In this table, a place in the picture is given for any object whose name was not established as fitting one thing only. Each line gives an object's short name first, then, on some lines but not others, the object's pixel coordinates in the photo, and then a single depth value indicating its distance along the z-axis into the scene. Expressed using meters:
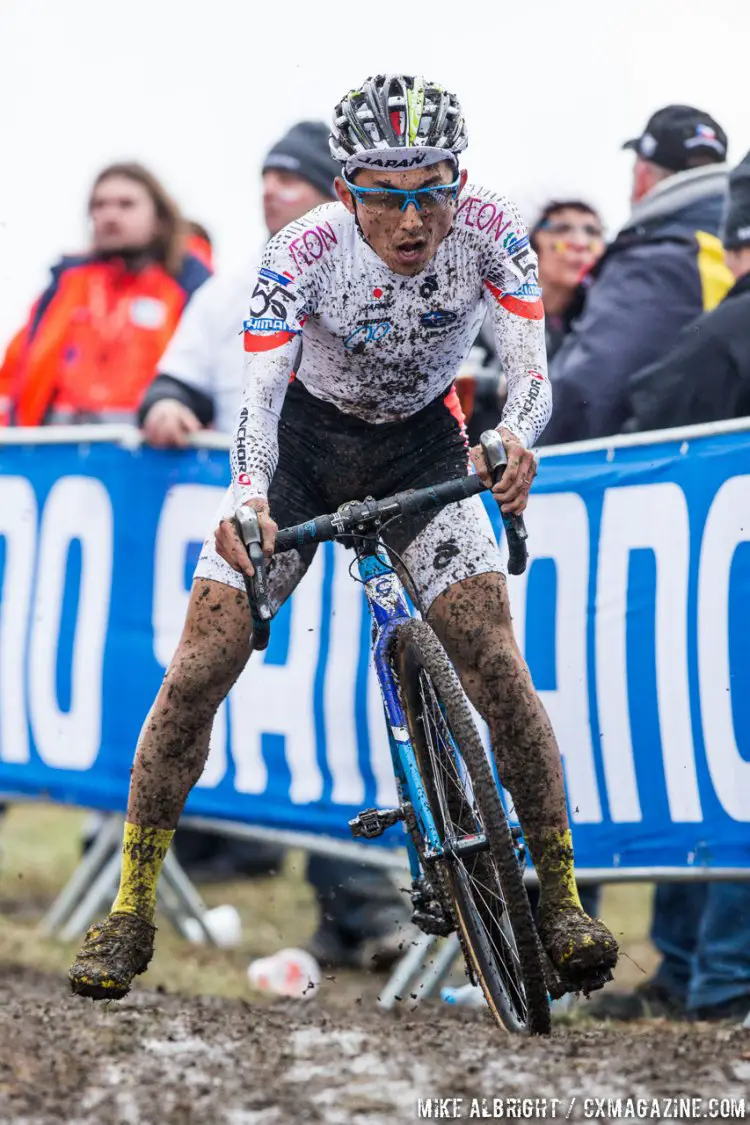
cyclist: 11.41
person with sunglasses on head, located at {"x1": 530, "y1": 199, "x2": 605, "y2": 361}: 17.73
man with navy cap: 16.03
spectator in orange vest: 19.58
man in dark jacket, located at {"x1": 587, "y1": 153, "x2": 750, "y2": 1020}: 14.17
